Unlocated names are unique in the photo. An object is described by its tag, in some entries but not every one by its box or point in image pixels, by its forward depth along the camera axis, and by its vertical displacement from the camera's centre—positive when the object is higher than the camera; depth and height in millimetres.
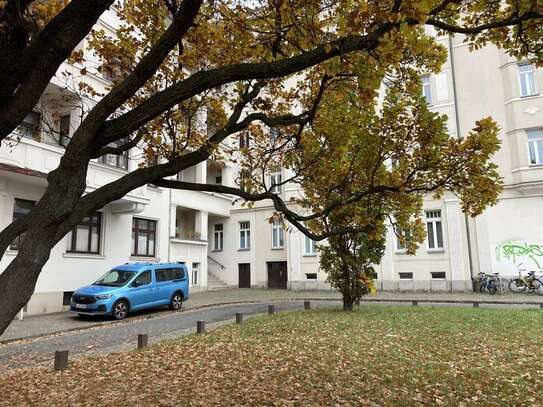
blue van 15430 -676
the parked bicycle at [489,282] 22438 -839
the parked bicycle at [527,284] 22000 -952
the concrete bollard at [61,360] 8117 -1582
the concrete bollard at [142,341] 9890 -1538
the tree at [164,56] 4219 +2130
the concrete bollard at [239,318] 13251 -1427
